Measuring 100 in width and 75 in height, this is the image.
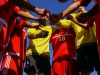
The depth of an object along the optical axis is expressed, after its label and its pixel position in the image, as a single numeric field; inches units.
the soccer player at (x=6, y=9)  120.2
